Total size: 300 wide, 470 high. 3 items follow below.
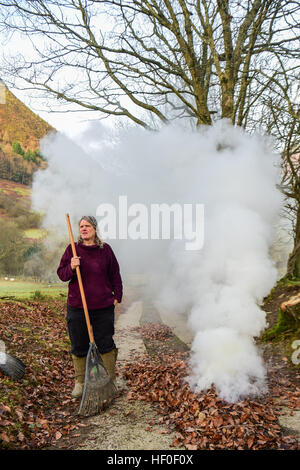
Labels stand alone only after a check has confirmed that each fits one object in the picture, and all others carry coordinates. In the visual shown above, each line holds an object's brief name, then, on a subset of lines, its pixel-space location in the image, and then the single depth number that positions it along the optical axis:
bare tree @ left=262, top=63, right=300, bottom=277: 9.55
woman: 4.53
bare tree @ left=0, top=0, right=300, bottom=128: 8.62
